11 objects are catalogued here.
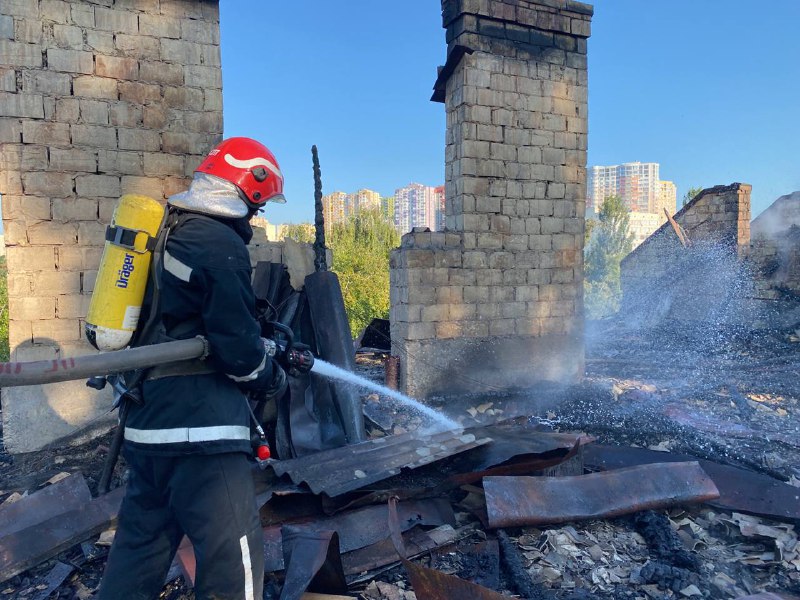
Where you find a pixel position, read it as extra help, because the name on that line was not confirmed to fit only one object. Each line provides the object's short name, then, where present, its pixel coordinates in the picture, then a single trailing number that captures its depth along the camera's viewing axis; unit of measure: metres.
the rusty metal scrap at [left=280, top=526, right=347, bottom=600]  2.70
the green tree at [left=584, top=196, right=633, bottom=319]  40.91
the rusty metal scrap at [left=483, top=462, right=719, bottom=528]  3.43
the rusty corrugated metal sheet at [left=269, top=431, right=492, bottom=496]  3.47
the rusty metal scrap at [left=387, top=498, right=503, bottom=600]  2.49
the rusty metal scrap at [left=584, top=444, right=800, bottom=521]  3.64
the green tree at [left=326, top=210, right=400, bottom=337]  20.12
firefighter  2.18
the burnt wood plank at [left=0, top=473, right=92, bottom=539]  3.44
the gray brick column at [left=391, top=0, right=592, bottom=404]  6.12
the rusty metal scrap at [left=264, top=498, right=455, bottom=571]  3.08
